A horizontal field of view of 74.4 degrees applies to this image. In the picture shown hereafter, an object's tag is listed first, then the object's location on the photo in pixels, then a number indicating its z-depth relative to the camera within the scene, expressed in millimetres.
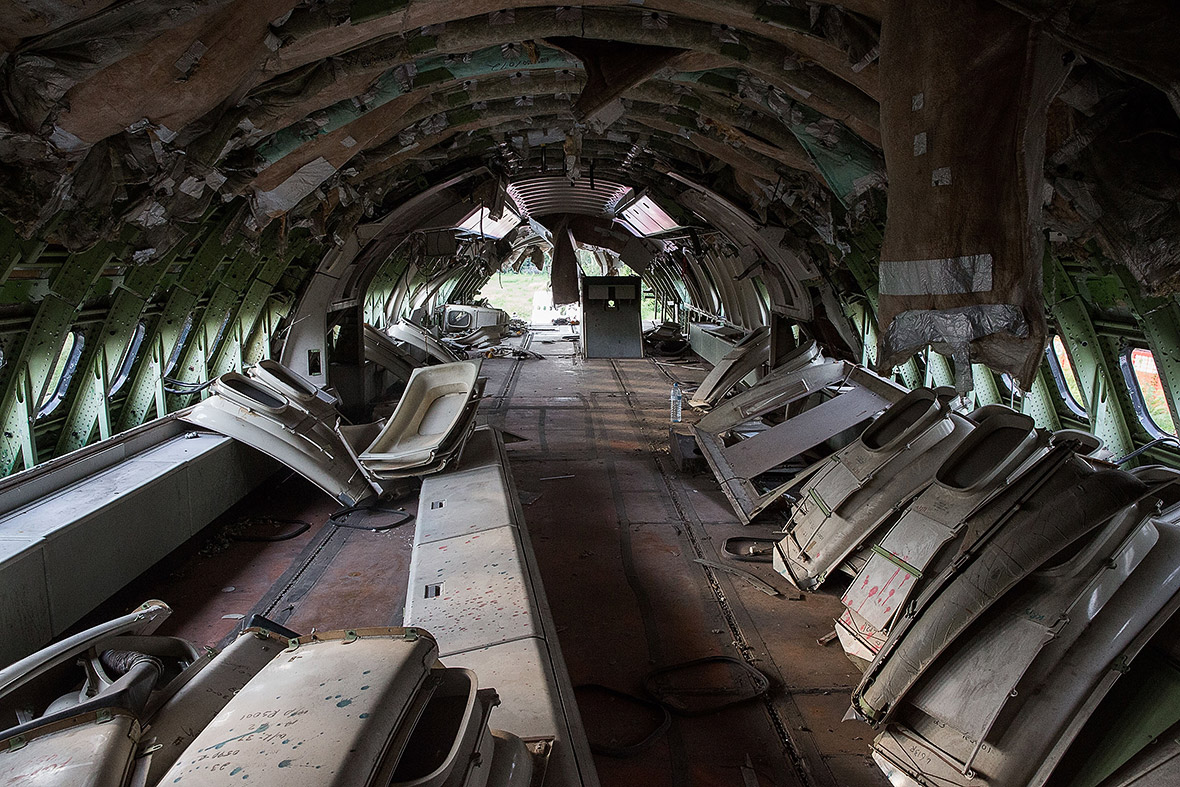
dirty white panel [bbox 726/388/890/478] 8758
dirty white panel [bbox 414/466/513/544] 6160
